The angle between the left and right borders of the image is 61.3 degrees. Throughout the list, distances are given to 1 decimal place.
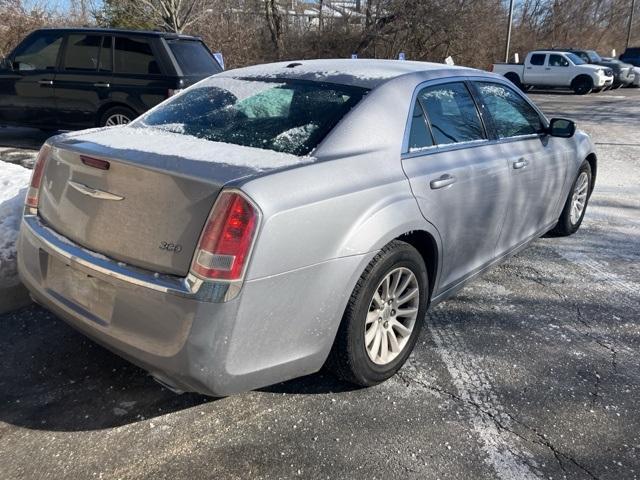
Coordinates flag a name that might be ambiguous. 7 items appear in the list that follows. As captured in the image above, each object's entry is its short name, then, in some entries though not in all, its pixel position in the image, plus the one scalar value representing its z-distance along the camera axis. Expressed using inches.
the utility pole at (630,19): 1755.7
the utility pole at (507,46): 1062.6
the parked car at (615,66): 942.1
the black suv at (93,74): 295.4
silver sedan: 82.8
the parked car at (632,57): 1196.2
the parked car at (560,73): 869.8
